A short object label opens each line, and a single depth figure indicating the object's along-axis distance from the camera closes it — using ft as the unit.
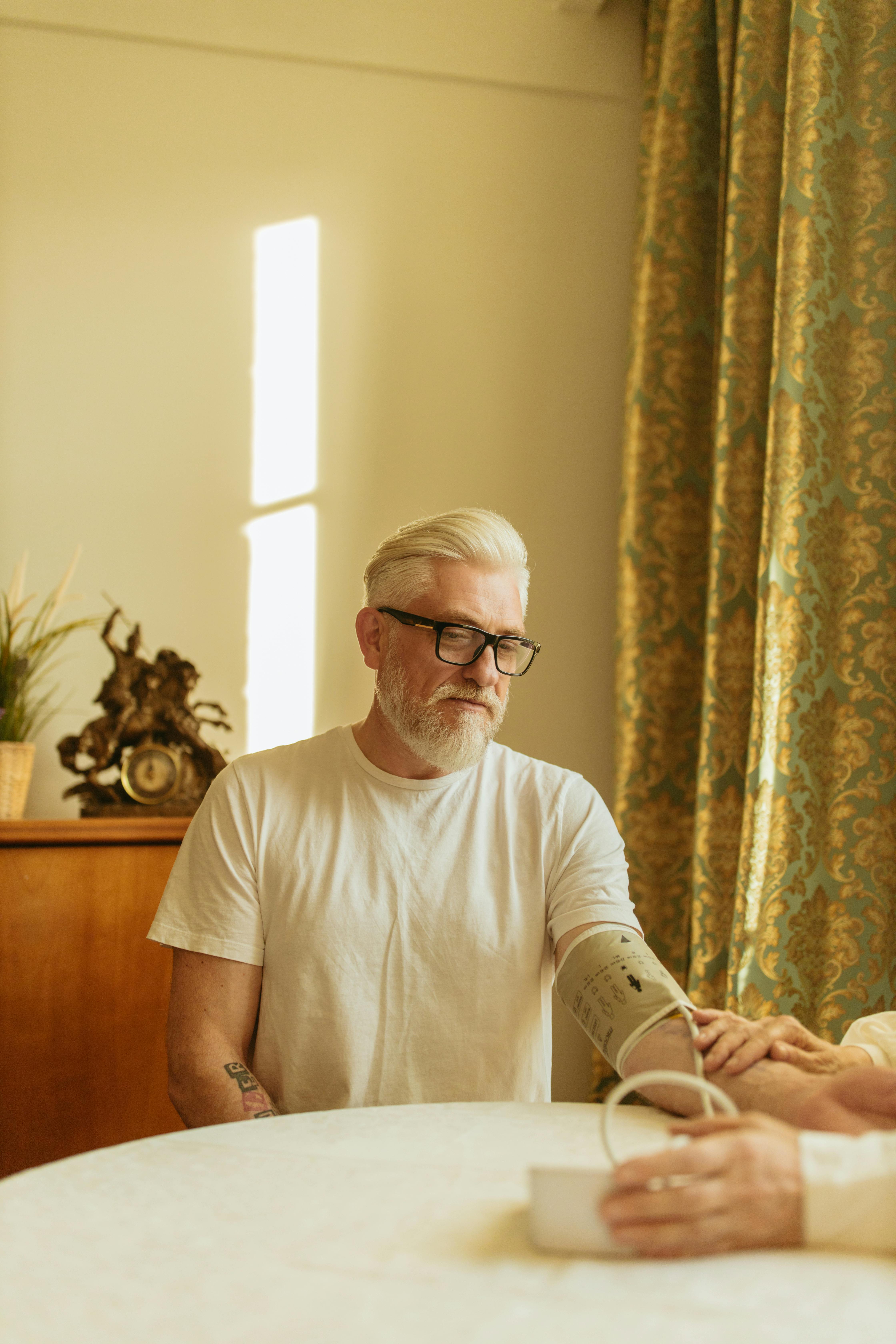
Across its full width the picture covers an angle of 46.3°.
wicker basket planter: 7.59
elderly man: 4.87
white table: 2.23
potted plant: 7.64
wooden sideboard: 6.99
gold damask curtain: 6.59
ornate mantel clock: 7.91
